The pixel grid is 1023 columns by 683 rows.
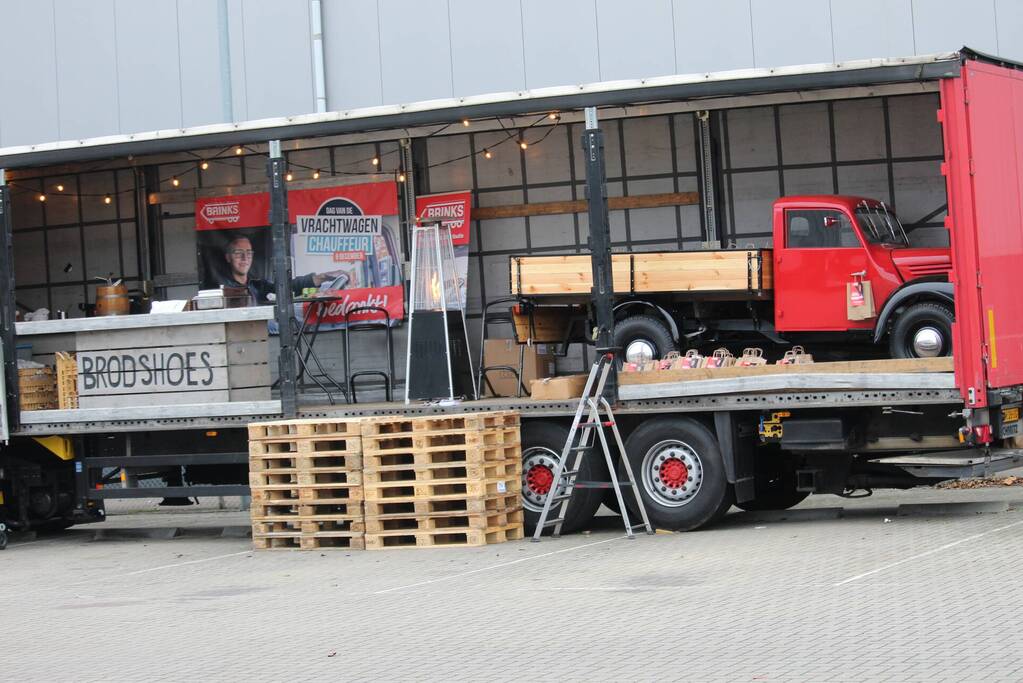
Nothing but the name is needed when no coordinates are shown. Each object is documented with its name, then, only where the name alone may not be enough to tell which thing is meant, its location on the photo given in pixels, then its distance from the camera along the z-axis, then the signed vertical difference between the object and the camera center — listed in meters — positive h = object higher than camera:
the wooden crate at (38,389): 16.00 +0.12
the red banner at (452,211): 19.86 +2.31
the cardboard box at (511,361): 17.67 +0.13
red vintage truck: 15.61 +0.85
